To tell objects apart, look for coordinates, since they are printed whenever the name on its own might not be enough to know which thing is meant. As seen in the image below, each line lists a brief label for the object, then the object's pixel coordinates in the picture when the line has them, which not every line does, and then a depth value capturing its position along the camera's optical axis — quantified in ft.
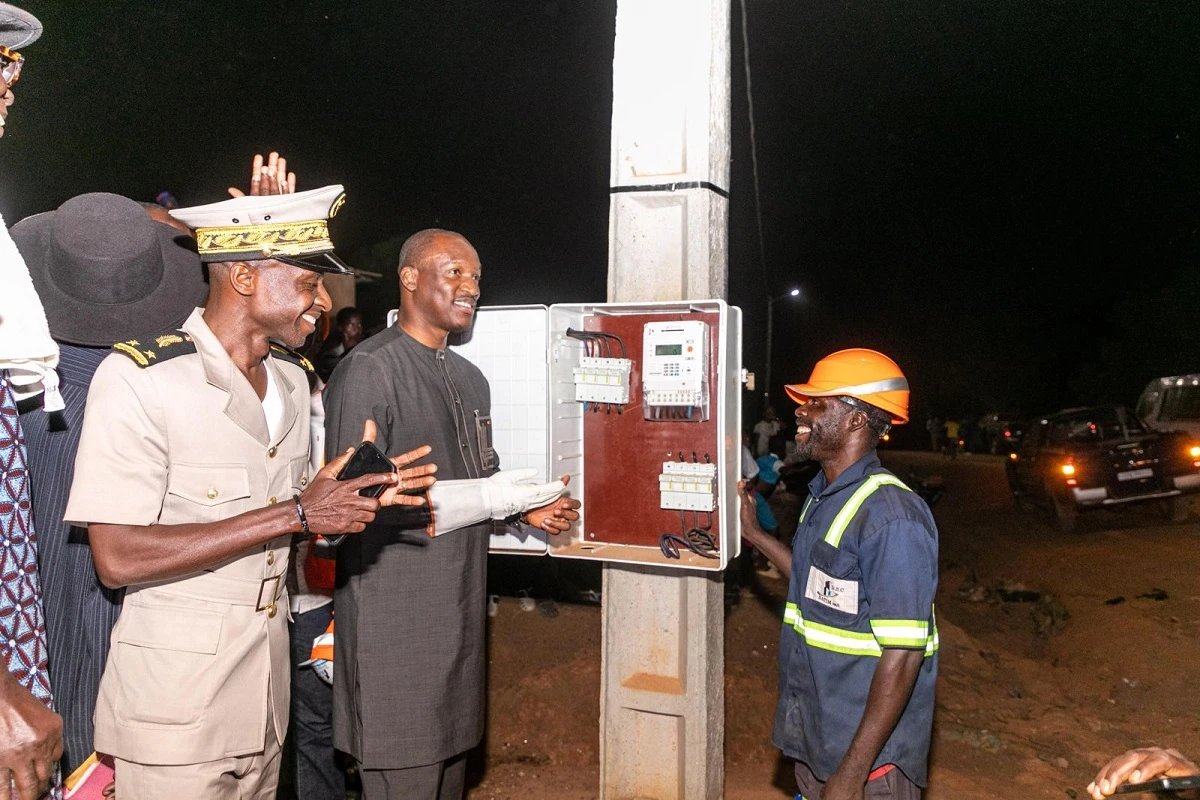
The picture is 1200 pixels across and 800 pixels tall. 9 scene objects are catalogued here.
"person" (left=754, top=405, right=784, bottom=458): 50.29
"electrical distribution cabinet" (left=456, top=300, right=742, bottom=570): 11.49
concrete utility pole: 12.04
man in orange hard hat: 8.23
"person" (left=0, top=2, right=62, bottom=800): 4.89
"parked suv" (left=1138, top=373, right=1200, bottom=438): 39.27
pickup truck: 35.24
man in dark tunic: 8.95
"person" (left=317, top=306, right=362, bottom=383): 20.38
